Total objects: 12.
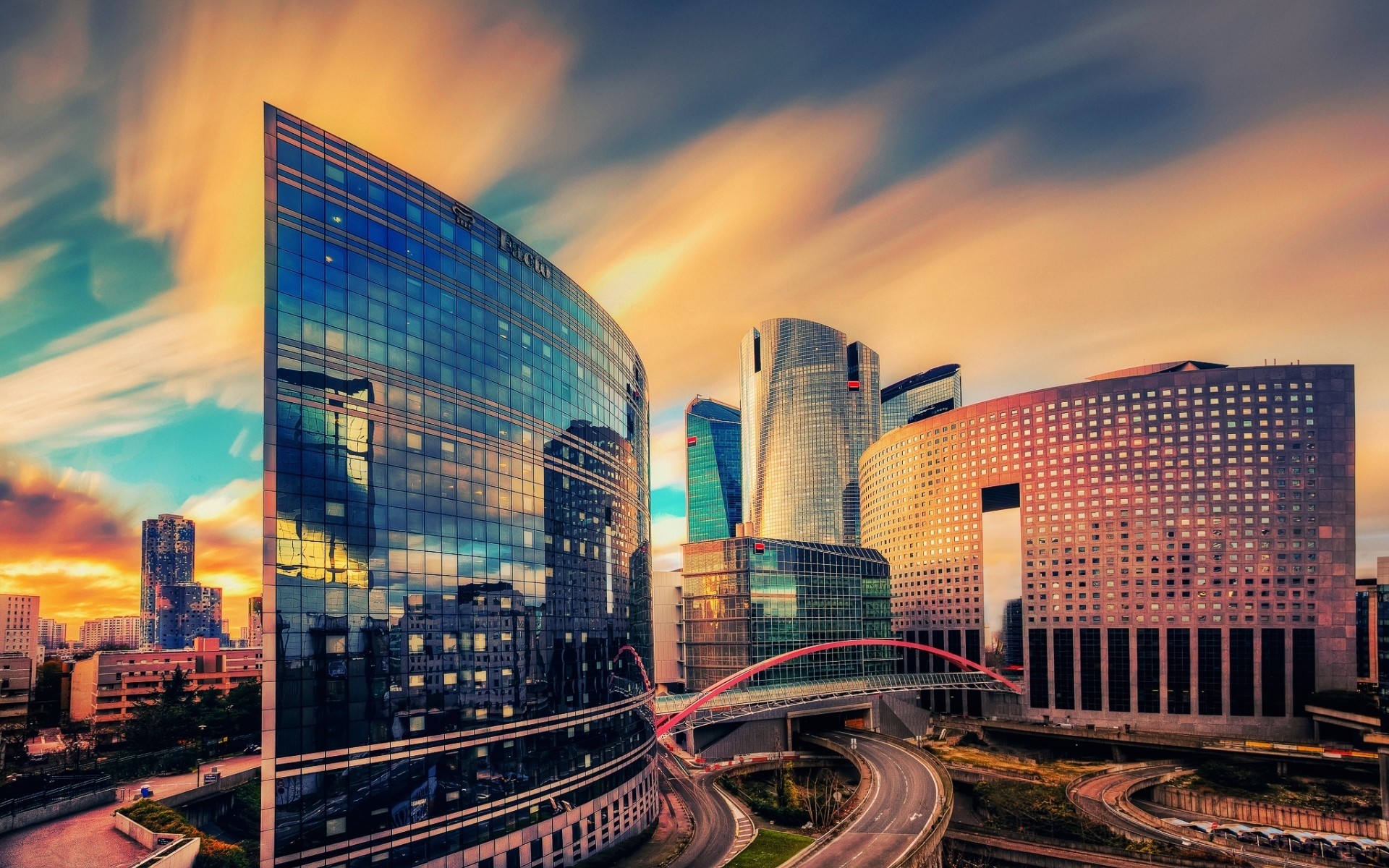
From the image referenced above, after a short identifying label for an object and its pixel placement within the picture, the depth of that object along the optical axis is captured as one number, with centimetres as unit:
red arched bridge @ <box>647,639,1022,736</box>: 9444
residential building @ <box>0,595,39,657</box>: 19050
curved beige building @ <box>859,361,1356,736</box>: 12975
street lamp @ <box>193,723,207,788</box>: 8575
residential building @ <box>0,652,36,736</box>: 10694
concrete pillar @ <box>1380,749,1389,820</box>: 7986
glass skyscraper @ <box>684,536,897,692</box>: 12338
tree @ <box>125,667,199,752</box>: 9412
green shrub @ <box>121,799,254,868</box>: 6338
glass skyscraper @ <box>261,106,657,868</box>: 4994
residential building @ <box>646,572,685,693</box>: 13088
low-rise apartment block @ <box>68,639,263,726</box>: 12281
